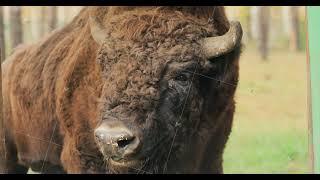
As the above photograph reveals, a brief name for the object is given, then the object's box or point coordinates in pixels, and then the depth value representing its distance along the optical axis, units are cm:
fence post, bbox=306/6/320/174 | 574
